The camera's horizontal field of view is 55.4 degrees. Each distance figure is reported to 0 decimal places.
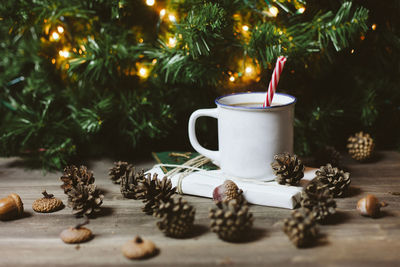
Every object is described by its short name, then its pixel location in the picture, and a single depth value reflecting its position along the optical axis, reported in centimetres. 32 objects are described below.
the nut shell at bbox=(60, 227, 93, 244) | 58
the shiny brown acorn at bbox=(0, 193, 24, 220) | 65
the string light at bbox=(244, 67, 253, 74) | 89
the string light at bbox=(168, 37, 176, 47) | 86
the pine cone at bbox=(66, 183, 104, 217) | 66
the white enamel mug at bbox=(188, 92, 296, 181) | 70
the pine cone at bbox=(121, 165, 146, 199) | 73
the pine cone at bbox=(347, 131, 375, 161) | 89
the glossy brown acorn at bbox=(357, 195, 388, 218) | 63
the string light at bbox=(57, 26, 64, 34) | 93
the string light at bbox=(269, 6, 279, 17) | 83
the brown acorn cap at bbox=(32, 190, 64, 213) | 68
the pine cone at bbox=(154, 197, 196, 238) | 58
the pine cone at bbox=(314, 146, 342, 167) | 85
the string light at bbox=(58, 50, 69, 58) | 91
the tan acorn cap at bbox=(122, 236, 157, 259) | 54
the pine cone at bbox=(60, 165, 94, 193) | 75
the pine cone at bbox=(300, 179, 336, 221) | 61
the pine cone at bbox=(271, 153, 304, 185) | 69
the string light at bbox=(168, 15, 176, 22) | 86
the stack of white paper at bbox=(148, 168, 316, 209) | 67
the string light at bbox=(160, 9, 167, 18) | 88
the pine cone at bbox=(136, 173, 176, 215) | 67
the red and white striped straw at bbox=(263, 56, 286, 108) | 70
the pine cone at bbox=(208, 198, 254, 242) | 57
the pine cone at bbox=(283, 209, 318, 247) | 55
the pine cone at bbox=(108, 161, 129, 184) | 81
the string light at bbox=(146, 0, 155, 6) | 86
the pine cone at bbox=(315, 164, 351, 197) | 71
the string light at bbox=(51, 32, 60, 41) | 93
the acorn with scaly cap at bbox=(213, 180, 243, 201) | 68
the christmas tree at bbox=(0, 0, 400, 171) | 81
